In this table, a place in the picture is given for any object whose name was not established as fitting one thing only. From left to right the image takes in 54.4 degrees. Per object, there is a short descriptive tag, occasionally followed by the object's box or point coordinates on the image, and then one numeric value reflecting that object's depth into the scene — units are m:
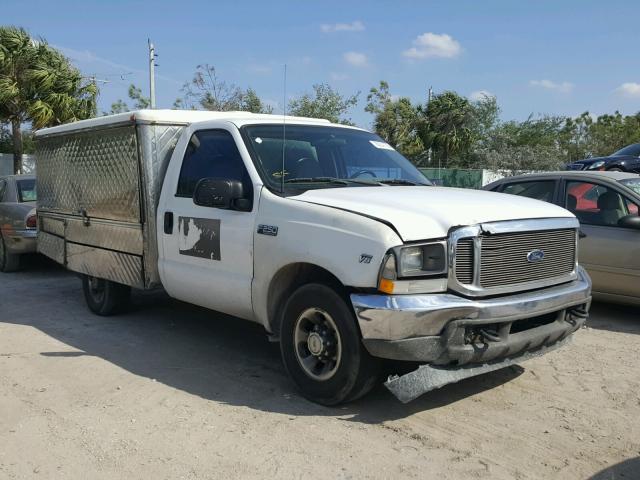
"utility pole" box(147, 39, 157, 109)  29.64
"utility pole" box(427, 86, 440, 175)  39.80
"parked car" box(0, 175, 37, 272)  9.81
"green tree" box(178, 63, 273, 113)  25.86
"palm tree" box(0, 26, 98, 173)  21.45
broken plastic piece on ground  3.76
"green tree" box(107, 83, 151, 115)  40.74
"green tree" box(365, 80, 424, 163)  39.91
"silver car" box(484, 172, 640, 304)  6.40
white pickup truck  3.79
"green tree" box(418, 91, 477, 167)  38.47
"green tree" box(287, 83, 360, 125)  37.00
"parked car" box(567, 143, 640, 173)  13.80
